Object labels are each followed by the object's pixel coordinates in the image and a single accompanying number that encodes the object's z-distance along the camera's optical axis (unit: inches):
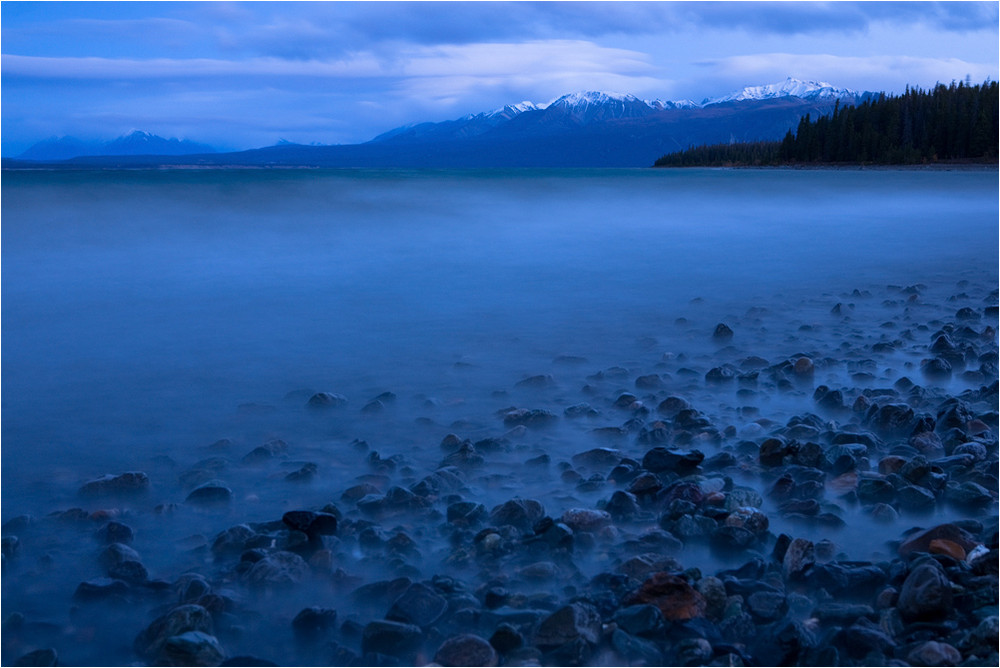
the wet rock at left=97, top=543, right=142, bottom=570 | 138.9
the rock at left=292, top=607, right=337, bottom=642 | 122.7
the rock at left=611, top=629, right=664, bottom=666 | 115.1
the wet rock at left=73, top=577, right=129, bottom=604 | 129.4
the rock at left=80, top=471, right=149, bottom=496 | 169.7
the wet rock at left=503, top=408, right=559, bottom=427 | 210.2
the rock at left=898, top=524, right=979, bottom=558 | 139.7
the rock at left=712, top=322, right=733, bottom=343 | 313.7
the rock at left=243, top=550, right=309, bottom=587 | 133.4
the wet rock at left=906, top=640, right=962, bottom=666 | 109.0
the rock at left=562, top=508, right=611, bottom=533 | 150.5
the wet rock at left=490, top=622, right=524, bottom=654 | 117.0
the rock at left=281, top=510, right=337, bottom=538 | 147.3
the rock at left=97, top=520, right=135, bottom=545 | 148.6
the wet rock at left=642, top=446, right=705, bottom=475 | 176.9
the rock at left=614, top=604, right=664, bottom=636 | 119.6
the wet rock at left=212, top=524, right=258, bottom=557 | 144.3
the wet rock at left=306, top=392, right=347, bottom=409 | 227.9
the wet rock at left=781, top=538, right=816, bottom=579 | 134.6
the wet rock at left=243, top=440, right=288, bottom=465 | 188.1
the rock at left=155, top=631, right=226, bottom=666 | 112.7
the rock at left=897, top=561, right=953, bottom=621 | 119.9
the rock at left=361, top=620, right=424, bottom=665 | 118.2
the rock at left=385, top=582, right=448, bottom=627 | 123.8
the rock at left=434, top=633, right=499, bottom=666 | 114.3
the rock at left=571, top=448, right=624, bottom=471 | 182.4
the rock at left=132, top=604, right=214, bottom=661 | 117.3
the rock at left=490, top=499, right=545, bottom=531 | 152.8
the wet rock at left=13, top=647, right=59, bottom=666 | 115.0
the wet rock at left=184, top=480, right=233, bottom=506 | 165.2
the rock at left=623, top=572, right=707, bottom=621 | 122.8
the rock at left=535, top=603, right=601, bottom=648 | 118.0
